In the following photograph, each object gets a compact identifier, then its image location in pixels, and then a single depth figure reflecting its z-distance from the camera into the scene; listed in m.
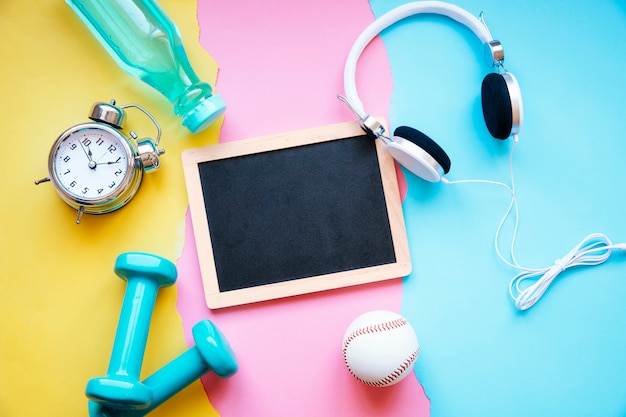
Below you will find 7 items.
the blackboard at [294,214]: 1.02
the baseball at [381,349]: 0.88
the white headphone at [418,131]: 0.95
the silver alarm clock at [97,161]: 0.99
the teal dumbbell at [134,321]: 0.90
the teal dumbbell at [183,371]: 0.94
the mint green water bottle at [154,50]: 1.01
